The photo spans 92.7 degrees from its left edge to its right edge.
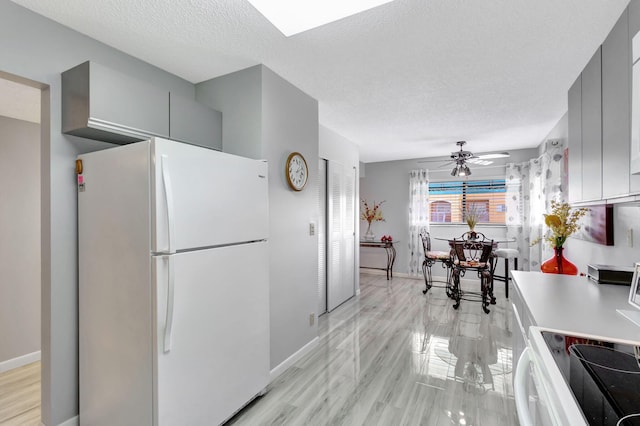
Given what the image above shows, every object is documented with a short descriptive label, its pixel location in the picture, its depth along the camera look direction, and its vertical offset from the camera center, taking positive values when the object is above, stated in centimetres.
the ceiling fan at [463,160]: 453 +78
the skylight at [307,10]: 162 +111
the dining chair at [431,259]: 493 -77
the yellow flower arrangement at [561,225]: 242 -11
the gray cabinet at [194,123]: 224 +69
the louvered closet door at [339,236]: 427 -36
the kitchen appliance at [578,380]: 68 -45
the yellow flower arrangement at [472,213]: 578 -3
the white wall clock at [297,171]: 268 +37
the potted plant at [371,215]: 663 -7
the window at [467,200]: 570 +22
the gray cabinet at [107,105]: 176 +66
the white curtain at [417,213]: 614 -3
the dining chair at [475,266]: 426 -78
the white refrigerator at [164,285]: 155 -42
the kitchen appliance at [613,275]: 177 -37
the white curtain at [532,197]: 379 +22
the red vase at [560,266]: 245 -44
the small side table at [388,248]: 602 -77
